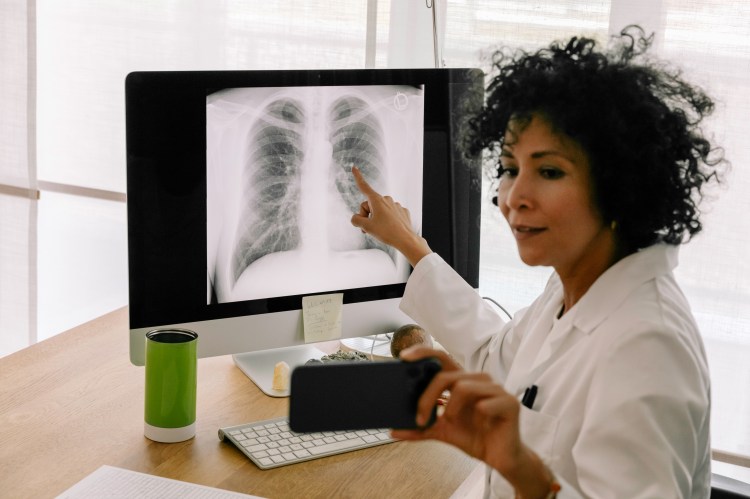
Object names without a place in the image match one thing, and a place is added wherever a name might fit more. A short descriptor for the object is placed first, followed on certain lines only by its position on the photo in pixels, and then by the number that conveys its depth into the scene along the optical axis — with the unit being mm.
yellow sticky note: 1536
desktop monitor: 1358
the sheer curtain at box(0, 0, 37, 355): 2627
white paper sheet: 1142
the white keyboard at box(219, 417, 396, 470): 1274
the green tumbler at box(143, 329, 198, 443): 1303
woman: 922
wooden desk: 1212
